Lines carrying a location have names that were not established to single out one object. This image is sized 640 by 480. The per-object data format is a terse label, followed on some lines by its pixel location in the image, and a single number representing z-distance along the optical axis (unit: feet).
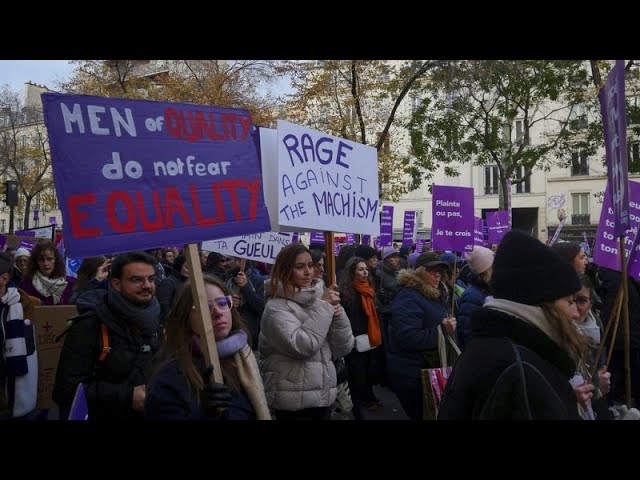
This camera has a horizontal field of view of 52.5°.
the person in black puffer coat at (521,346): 6.97
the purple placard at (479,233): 42.09
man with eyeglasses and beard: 10.80
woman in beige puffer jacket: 12.71
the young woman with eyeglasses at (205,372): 8.79
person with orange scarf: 21.36
